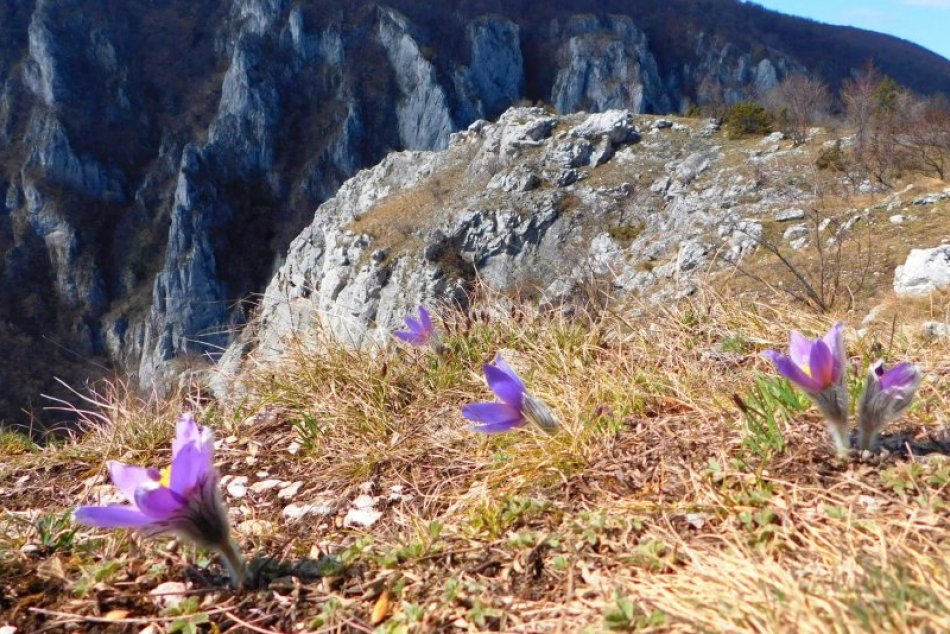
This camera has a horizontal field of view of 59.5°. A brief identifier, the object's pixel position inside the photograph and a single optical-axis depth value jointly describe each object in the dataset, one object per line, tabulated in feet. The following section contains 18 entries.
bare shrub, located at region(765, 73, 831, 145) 61.22
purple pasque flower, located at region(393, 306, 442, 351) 2.71
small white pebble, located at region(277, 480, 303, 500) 2.15
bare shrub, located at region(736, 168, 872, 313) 25.27
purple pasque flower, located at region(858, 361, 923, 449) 1.59
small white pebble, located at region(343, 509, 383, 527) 1.94
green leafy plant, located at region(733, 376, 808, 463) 1.75
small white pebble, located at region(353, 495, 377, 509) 2.02
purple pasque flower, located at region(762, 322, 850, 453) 1.59
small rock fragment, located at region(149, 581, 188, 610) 1.61
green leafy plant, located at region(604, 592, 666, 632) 1.33
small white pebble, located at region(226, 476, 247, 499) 2.18
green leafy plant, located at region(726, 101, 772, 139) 59.73
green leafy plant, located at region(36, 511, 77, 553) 1.84
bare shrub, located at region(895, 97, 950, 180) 41.95
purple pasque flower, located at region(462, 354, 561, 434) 1.84
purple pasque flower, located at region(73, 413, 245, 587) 1.47
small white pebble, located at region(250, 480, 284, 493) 2.21
